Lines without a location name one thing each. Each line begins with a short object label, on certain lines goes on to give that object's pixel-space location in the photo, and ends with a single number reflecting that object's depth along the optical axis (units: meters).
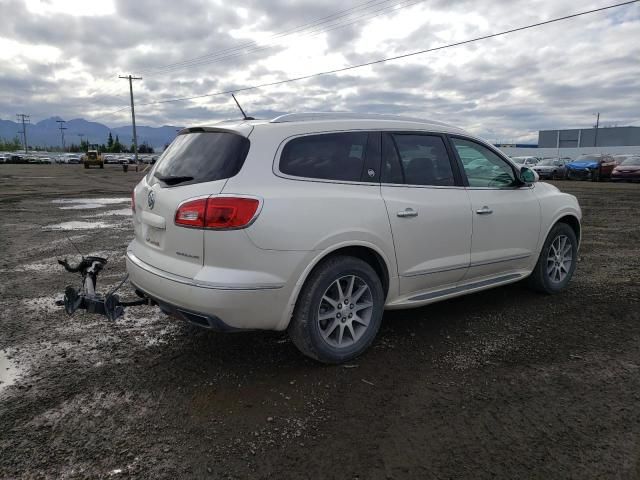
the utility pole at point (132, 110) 62.19
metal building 75.56
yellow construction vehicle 52.90
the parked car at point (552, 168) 31.55
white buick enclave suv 3.20
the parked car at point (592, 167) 29.33
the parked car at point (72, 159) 72.38
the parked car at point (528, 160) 33.60
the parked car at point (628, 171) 26.61
